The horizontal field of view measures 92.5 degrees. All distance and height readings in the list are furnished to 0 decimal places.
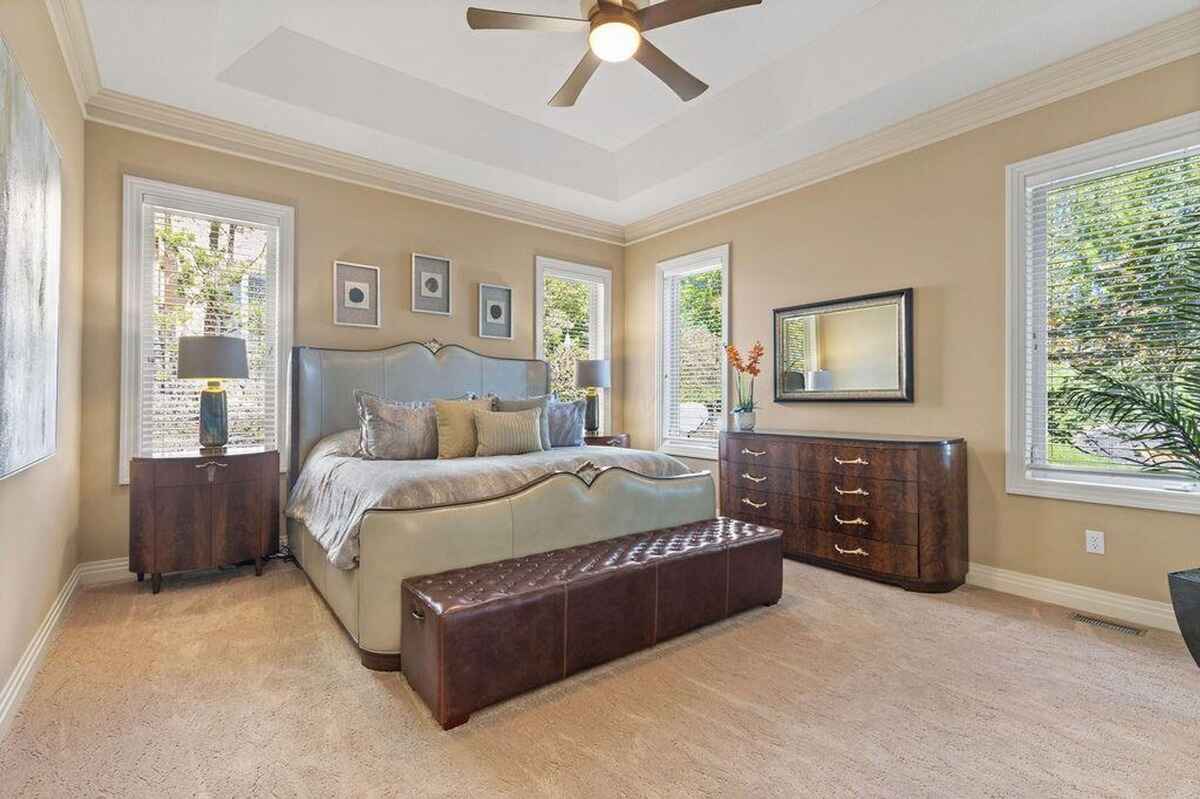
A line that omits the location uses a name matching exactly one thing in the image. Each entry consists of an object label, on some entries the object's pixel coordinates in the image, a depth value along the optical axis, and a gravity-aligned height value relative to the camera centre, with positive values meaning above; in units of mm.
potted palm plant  2246 -79
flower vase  4395 -135
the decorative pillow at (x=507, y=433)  3516 -187
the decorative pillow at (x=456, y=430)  3488 -166
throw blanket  2367 -360
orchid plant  4480 +256
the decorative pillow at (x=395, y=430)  3385 -165
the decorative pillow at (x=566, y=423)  4191 -151
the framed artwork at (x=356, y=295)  4234 +807
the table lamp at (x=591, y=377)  5172 +238
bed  2258 -482
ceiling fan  2486 +1701
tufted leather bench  1938 -809
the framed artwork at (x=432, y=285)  4586 +958
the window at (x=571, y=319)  5449 +830
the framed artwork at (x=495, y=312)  4941 +800
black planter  2201 -775
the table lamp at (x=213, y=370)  3254 +188
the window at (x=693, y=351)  5094 +489
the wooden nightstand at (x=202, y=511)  3107 -611
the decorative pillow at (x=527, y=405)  3959 -14
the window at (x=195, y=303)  3502 +651
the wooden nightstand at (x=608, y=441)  4964 -330
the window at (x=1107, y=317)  2740 +447
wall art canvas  1778 +455
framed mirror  3787 +381
